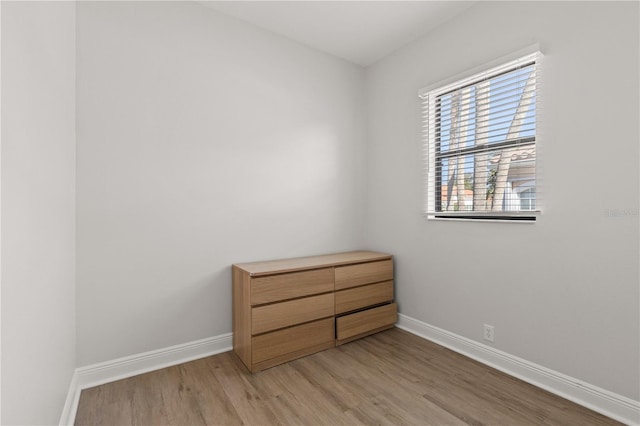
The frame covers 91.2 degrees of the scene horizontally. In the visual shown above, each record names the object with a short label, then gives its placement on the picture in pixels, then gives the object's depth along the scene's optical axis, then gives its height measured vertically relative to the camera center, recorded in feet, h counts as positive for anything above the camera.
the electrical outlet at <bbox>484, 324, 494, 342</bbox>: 7.34 -2.90
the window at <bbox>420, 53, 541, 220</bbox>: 6.75 +1.60
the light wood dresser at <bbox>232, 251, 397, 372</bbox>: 7.08 -2.42
